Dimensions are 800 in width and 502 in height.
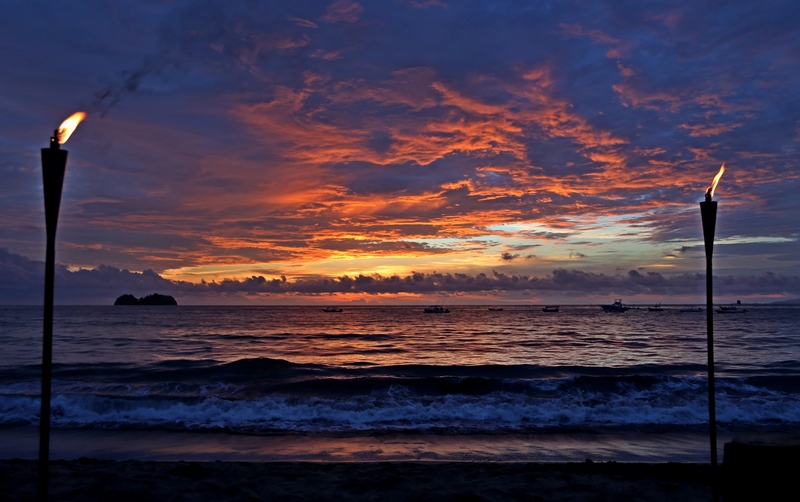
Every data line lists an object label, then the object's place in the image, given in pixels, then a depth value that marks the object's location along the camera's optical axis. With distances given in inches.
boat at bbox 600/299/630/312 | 5738.2
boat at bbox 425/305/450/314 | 5364.2
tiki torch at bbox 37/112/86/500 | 136.6
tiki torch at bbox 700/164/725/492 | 183.2
